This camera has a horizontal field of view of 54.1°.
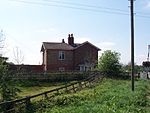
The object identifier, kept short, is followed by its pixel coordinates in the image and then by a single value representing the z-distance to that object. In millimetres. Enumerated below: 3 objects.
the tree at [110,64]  23962
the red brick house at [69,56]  27985
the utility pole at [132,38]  12807
